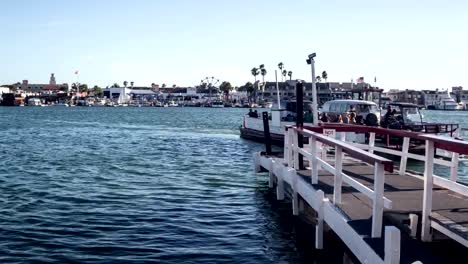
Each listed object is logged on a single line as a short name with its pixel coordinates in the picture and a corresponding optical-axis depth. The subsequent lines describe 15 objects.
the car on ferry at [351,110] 36.46
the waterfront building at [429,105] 197.38
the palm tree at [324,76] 171.65
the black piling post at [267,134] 19.75
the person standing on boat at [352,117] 33.82
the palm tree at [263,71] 189.25
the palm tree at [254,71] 194.49
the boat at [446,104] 183.50
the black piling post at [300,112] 14.98
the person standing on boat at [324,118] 35.22
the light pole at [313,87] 17.30
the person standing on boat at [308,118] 36.72
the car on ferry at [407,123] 30.25
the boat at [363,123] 30.38
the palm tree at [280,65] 124.37
